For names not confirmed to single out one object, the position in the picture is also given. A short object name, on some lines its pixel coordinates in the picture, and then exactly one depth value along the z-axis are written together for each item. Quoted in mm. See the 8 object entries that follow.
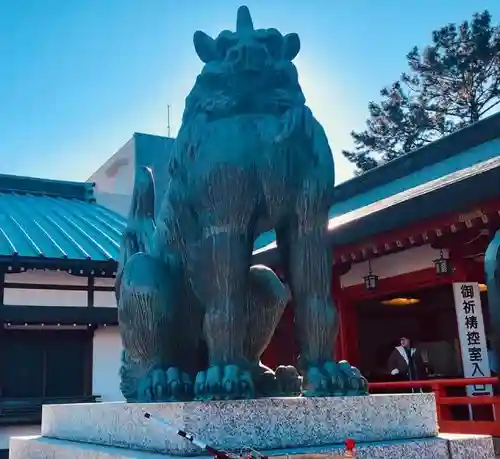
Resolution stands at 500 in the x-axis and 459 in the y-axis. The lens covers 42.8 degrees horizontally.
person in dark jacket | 8328
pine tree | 21797
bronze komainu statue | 2150
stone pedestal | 1787
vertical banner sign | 7297
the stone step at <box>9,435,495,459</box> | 1771
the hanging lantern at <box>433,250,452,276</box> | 7621
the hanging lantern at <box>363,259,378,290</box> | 8703
